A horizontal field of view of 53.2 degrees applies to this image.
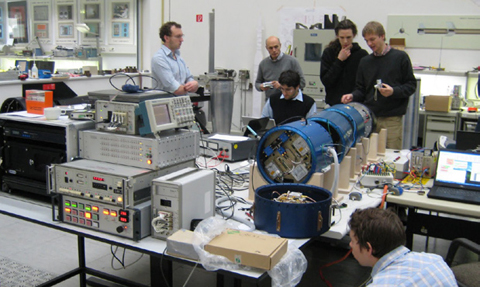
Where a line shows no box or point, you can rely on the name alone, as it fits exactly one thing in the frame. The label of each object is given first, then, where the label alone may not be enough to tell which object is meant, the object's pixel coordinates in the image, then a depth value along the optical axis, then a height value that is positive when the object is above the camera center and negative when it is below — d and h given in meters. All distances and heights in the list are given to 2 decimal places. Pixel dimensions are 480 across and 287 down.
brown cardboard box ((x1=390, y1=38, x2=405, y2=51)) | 6.09 +0.44
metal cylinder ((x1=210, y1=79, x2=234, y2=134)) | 6.38 -0.39
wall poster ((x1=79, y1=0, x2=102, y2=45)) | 9.35 +1.02
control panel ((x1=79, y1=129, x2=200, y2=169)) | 2.10 -0.35
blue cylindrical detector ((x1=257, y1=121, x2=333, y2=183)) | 2.29 -0.37
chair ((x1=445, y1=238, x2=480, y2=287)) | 2.03 -0.83
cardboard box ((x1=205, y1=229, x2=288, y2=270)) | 1.69 -0.63
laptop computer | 2.53 -0.51
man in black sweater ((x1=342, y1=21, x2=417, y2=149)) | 3.45 -0.03
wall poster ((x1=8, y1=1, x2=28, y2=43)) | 10.41 +1.02
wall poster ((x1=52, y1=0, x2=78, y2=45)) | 9.69 +0.99
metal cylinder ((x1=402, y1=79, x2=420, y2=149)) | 5.53 -0.49
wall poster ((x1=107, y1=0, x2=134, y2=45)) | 8.89 +0.91
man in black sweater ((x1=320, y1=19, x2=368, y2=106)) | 3.94 +0.11
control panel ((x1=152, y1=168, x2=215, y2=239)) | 1.95 -0.53
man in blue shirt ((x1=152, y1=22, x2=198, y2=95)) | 3.93 +0.06
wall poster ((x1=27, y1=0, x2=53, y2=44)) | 10.03 +1.02
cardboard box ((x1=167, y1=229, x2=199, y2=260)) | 1.80 -0.65
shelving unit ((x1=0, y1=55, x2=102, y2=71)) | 9.20 +0.13
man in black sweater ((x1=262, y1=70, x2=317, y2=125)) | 3.59 -0.21
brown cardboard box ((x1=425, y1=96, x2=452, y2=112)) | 5.58 -0.28
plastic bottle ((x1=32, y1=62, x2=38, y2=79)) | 6.36 -0.05
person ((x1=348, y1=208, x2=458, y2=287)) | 1.42 -0.55
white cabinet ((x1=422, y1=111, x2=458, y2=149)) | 5.62 -0.54
